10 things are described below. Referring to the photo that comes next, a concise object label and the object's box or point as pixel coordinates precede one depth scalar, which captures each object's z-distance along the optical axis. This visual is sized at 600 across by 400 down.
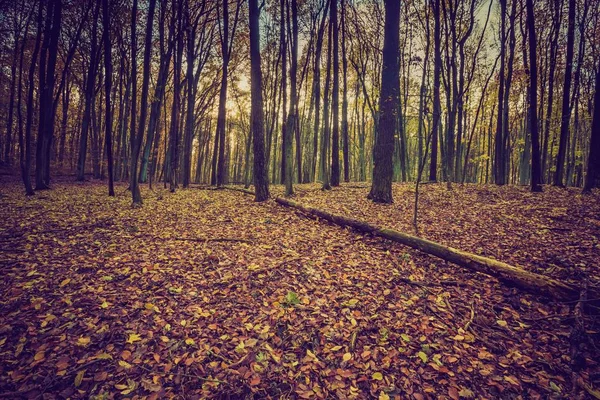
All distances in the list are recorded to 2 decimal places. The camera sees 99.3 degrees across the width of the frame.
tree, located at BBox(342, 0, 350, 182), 14.46
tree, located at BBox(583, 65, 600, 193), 8.43
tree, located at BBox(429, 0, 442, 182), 11.43
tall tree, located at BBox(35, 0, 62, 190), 10.50
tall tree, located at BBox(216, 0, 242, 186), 12.95
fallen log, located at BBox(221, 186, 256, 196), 11.18
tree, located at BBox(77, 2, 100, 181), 13.39
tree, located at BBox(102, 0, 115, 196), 8.90
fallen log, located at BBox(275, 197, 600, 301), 3.59
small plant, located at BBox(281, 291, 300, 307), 3.69
